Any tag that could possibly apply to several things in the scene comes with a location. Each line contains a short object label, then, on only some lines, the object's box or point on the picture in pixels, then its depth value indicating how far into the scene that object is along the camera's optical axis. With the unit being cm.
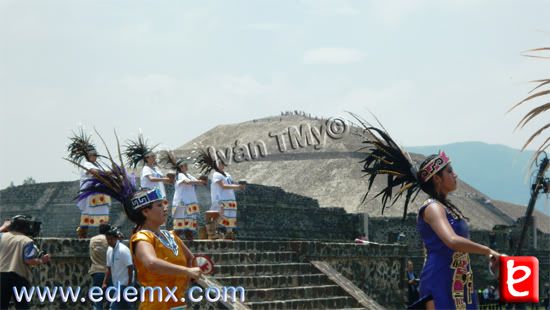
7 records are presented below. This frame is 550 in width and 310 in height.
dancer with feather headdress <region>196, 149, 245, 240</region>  1859
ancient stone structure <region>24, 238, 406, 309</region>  1332
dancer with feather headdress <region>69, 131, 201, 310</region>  658
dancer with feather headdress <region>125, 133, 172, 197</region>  1714
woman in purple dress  711
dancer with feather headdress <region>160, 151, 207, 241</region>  1852
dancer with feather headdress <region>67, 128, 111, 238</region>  1538
